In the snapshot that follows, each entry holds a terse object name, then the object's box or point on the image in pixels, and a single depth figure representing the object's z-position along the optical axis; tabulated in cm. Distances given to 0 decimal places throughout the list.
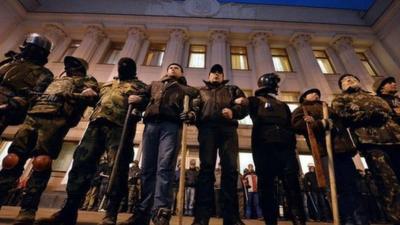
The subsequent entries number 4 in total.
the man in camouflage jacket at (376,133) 293
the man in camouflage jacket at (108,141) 261
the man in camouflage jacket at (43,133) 262
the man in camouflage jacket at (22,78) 324
